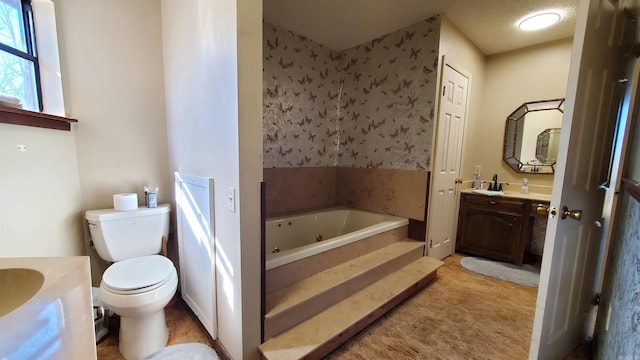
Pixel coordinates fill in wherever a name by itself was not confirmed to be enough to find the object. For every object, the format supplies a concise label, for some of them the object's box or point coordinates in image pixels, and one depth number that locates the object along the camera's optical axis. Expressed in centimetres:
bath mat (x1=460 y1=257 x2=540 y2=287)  235
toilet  129
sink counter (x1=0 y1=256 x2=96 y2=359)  40
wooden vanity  255
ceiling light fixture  217
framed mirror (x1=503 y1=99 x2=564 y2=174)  273
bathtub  202
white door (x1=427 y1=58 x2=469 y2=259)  247
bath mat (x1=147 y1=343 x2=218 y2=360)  138
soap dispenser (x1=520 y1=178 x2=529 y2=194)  284
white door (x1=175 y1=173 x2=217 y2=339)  142
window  135
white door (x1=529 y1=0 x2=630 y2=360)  104
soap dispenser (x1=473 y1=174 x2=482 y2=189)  313
